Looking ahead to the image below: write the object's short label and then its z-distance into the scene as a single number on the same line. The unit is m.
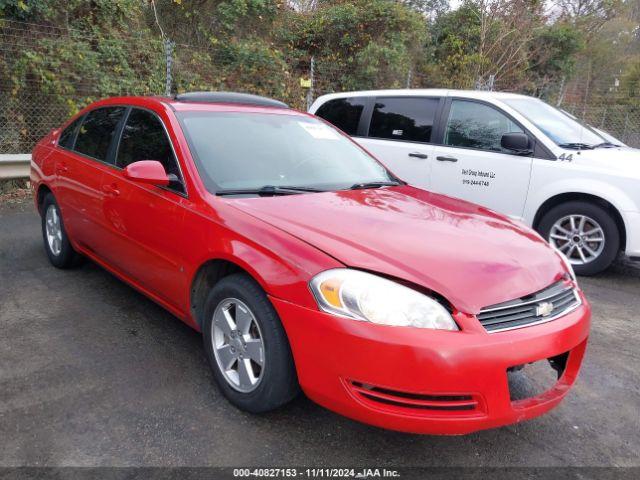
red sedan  2.14
